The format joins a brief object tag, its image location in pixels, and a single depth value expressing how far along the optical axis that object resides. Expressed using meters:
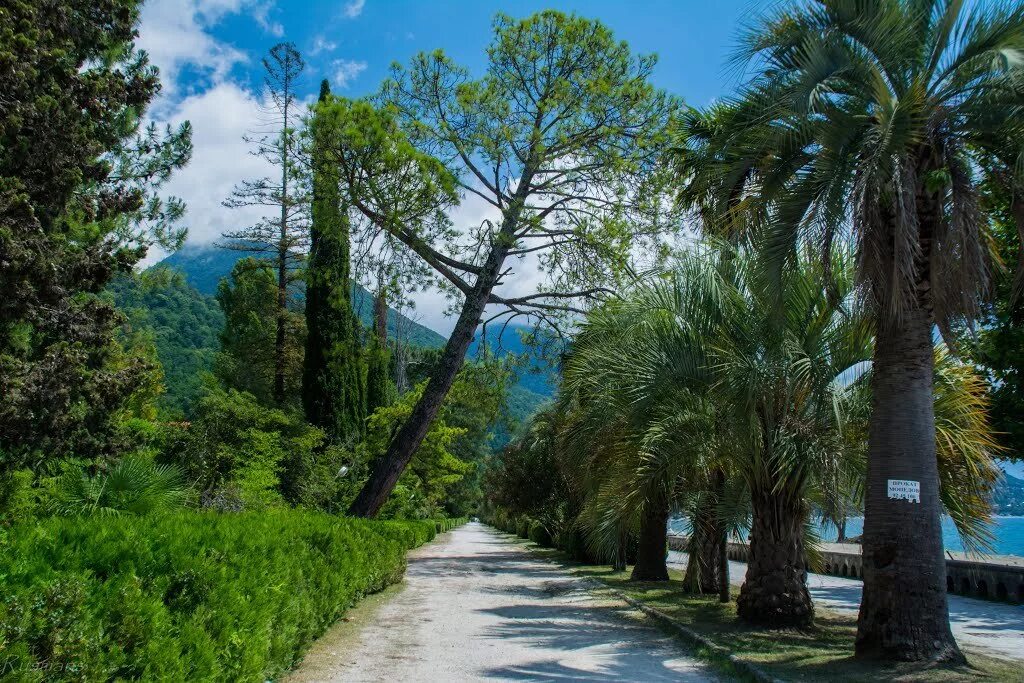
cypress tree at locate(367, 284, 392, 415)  36.31
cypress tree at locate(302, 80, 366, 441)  29.80
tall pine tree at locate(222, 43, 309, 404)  16.03
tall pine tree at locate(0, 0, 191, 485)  12.33
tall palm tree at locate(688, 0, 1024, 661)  7.81
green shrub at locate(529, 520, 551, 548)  38.38
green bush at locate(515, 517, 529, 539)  47.85
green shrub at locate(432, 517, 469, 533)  53.41
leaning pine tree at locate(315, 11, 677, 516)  16.45
